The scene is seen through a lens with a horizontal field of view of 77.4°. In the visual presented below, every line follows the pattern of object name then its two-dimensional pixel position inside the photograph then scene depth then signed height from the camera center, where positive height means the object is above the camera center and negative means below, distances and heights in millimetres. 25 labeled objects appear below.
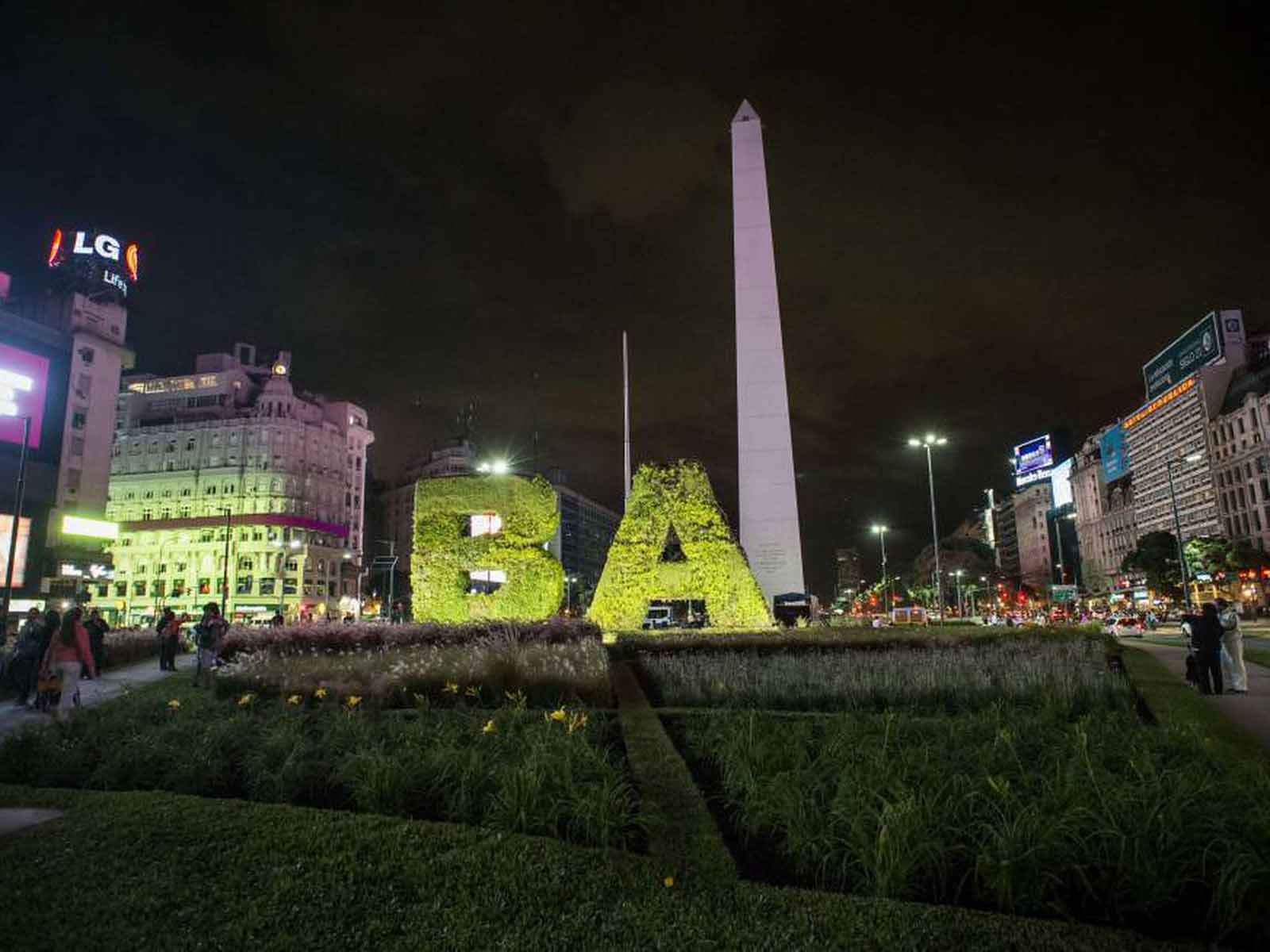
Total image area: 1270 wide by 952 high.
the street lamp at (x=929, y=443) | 38741 +7973
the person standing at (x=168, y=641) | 25125 -720
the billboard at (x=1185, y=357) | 110938 +36276
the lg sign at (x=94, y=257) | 79250 +36232
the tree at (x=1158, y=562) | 81000 +4144
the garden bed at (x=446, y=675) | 11500 -943
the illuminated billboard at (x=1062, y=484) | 173750 +25982
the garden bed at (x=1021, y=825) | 4699 -1485
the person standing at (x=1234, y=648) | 14867 -901
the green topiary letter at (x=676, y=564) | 23125 +1375
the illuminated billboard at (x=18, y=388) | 51719 +15344
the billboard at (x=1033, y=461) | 185000 +33603
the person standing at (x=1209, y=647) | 14562 -861
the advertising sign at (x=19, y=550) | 51938 +4826
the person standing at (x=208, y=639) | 19656 -514
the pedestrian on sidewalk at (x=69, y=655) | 13742 -602
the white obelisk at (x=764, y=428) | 32625 +7381
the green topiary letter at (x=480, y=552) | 22062 +1676
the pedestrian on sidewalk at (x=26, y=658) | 16359 -769
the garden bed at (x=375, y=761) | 6195 -1352
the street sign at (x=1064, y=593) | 96500 +1142
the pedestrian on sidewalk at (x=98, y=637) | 22859 -496
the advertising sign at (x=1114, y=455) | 144875 +27076
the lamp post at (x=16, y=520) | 24656 +3200
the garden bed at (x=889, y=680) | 11703 -1171
